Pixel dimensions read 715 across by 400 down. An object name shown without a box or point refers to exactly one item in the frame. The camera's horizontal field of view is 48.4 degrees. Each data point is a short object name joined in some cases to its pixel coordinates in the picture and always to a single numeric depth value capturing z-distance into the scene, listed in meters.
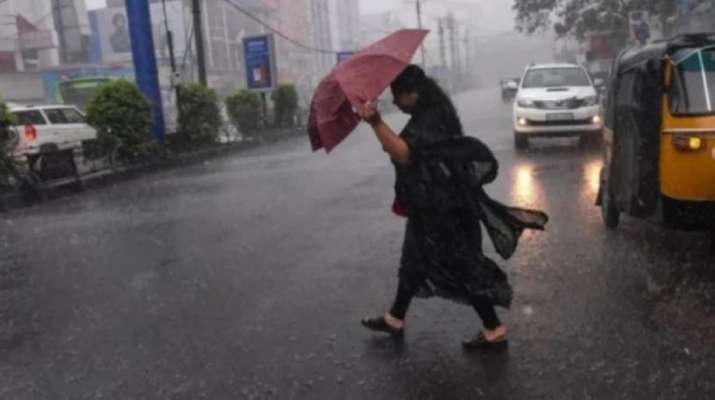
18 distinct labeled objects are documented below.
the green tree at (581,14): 29.69
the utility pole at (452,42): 84.45
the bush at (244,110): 25.14
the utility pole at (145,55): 18.27
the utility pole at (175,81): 20.00
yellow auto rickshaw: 5.55
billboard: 61.88
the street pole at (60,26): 47.53
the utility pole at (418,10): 67.85
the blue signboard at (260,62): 26.34
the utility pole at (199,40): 22.34
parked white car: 14.10
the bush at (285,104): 28.44
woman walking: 4.26
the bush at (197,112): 20.50
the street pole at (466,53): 111.81
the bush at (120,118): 16.66
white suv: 15.26
